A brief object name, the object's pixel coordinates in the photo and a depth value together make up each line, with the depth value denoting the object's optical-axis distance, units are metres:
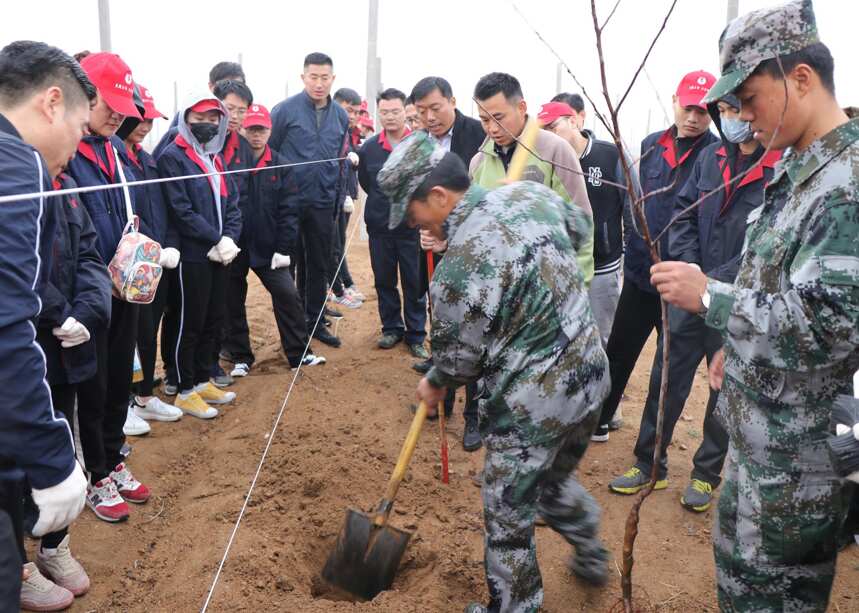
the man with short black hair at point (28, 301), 1.79
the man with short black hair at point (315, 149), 6.06
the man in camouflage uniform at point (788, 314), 1.75
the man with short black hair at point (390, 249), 6.03
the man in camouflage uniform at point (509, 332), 2.44
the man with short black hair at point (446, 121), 4.80
